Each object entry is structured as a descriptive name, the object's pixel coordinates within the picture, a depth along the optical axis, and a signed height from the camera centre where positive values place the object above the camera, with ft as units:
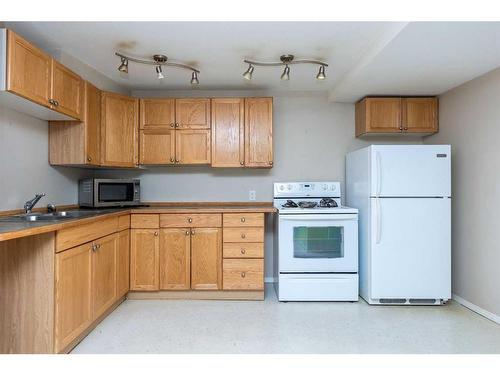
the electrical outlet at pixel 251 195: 12.08 -0.19
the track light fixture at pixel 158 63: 8.78 +3.65
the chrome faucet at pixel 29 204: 7.68 -0.38
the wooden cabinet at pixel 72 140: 8.99 +1.39
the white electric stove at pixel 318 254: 9.86 -2.00
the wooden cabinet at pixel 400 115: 10.94 +2.57
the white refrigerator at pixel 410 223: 9.53 -0.98
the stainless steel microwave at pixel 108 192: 10.09 -0.10
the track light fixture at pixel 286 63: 9.00 +3.65
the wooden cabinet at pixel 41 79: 6.18 +2.44
